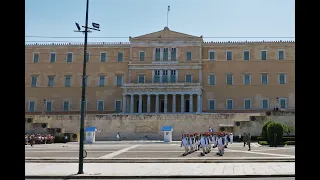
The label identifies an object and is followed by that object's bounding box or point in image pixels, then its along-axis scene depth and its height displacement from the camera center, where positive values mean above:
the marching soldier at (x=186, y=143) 26.67 -2.64
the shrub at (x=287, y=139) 35.74 -3.09
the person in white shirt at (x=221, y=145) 25.28 -2.57
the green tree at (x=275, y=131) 33.69 -2.27
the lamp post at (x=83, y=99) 16.38 +0.06
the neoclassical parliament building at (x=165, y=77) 61.84 +3.81
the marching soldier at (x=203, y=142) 26.17 -2.52
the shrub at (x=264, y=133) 37.10 -2.73
